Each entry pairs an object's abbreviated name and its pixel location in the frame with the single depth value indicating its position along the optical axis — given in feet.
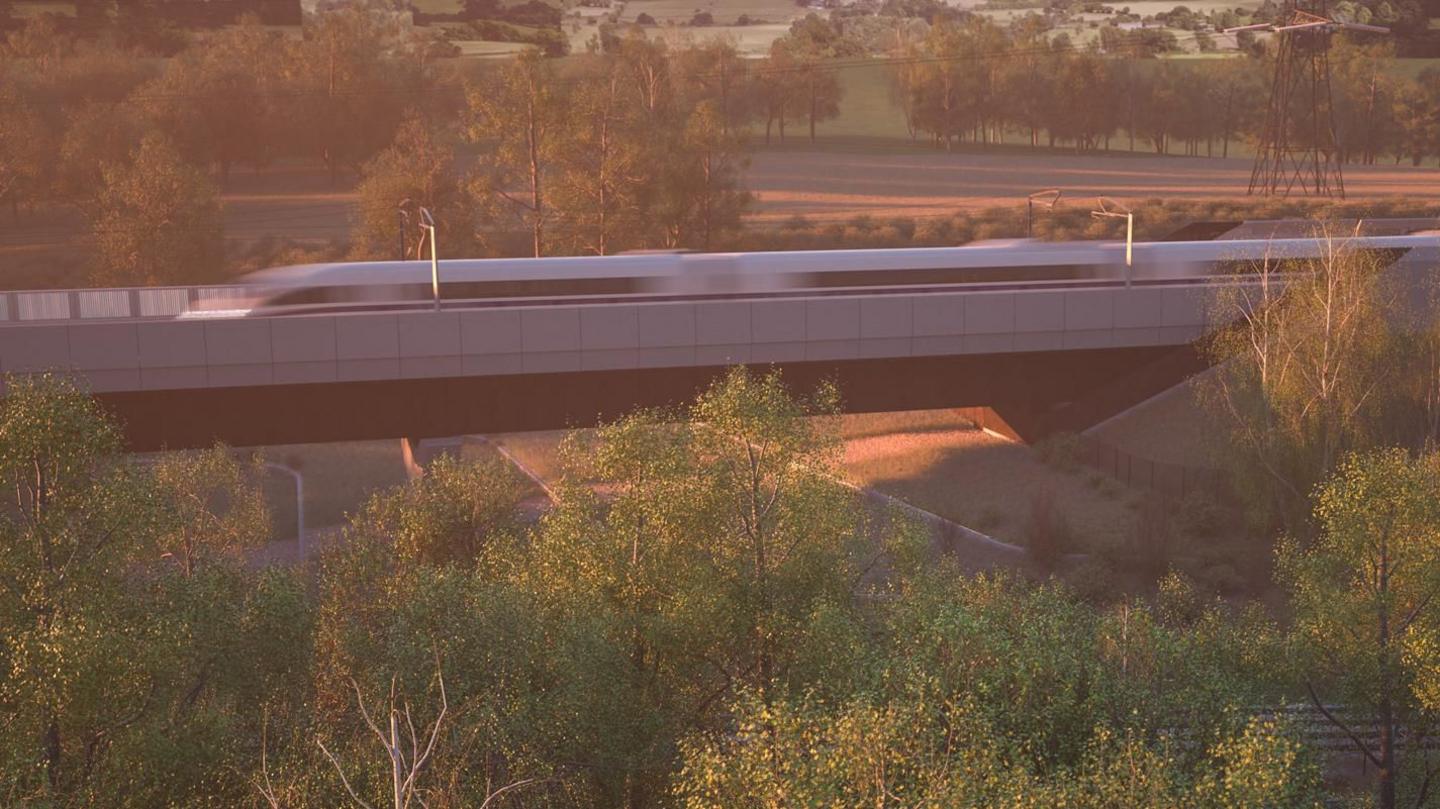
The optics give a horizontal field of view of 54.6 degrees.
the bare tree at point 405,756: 42.45
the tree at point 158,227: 212.02
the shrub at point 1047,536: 127.03
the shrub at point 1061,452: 146.38
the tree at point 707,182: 220.53
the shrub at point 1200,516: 129.49
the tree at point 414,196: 219.41
